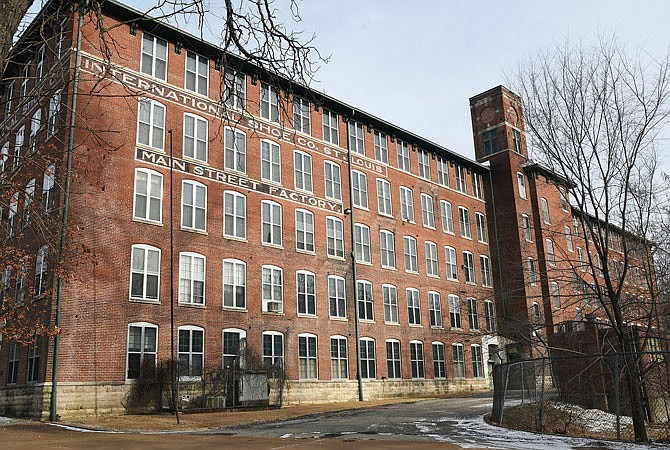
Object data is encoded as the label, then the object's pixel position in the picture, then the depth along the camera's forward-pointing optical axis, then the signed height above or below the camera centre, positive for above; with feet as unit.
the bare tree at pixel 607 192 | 50.26 +13.93
